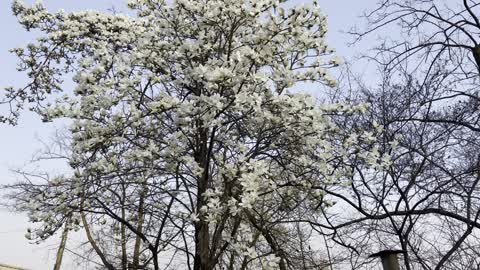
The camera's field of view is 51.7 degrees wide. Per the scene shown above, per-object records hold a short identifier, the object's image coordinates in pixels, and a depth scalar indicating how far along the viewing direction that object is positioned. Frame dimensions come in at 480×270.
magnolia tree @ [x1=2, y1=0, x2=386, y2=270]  4.32
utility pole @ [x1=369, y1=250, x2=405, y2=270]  3.21
